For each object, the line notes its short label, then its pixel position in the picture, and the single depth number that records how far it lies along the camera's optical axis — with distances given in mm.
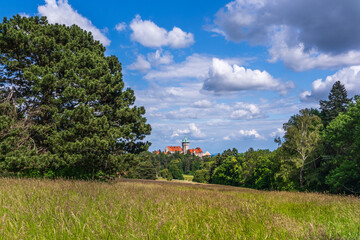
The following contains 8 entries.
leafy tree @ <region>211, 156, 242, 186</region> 68381
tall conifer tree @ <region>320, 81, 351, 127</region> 41781
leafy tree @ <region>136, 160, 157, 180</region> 78388
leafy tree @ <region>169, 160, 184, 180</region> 117750
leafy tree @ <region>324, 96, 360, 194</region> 25984
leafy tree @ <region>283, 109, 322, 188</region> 32531
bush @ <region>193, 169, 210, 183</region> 94800
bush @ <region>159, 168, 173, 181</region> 111912
